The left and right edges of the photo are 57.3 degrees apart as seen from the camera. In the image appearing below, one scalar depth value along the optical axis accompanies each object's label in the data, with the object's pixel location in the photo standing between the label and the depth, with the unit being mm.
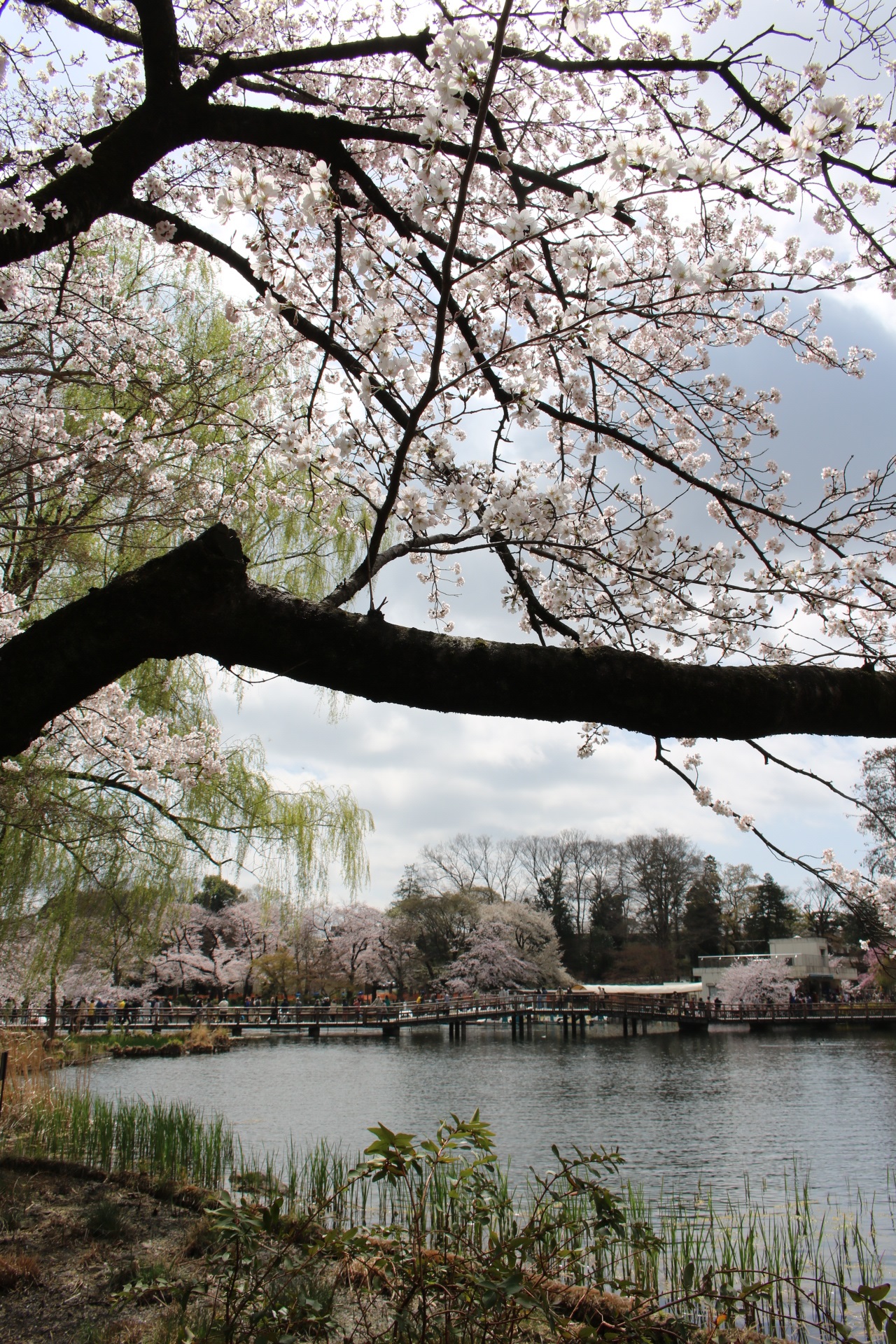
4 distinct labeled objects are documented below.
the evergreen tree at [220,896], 37406
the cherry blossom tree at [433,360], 2057
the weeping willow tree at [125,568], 4613
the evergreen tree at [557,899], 46656
